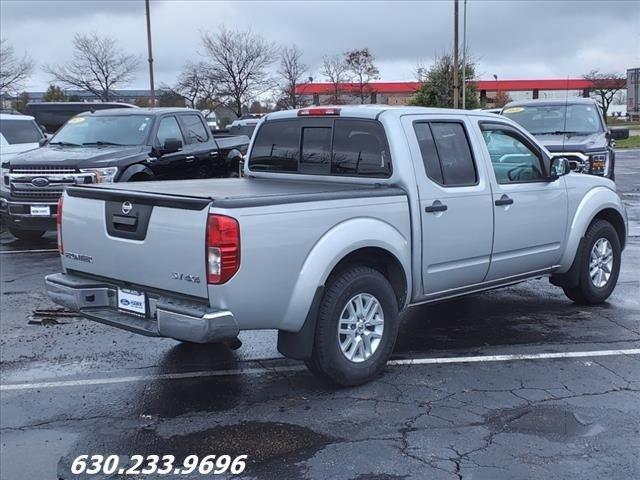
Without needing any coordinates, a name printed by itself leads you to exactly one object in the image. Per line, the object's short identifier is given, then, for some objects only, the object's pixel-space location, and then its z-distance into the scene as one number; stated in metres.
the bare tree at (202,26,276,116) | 36.94
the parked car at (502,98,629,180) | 11.47
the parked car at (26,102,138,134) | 23.19
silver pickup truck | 4.28
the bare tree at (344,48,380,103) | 39.84
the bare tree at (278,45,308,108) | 38.88
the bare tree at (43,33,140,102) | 41.38
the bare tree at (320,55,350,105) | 40.25
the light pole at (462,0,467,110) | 29.09
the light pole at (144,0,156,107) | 27.14
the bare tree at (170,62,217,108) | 36.97
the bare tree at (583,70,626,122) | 58.38
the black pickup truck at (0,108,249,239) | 10.20
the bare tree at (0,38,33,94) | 39.41
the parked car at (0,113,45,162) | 13.41
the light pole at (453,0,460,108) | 26.39
